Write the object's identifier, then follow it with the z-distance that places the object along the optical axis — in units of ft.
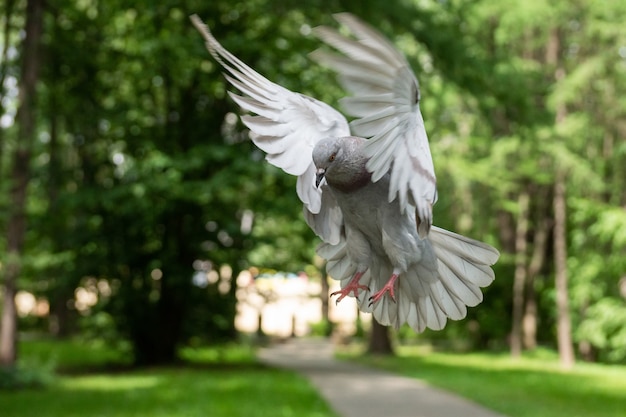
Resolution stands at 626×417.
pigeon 5.87
